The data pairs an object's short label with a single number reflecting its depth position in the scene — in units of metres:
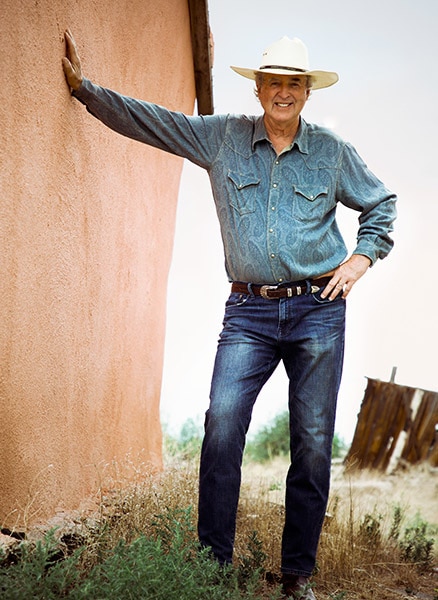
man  3.67
